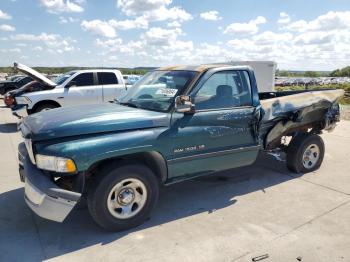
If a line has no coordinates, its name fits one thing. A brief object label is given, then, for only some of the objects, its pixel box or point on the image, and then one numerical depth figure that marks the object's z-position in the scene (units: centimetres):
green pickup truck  353
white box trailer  1458
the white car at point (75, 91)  1062
